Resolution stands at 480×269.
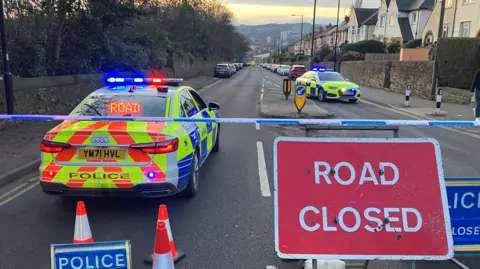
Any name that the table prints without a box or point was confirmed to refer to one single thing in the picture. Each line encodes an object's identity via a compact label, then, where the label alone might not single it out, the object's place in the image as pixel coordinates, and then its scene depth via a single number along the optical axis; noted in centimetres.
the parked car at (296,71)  3897
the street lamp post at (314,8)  4505
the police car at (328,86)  1820
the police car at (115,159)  439
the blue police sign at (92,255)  292
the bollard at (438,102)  1376
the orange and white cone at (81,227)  351
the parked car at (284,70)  5211
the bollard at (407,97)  1655
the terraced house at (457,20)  3161
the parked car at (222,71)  4488
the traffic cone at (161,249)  308
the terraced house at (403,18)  4959
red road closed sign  274
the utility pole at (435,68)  1721
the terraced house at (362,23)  6519
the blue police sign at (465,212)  354
